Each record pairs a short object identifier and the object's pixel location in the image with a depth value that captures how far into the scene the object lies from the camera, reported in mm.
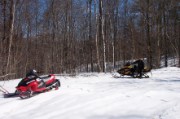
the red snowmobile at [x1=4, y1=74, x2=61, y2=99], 8305
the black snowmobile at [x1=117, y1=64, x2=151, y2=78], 15565
